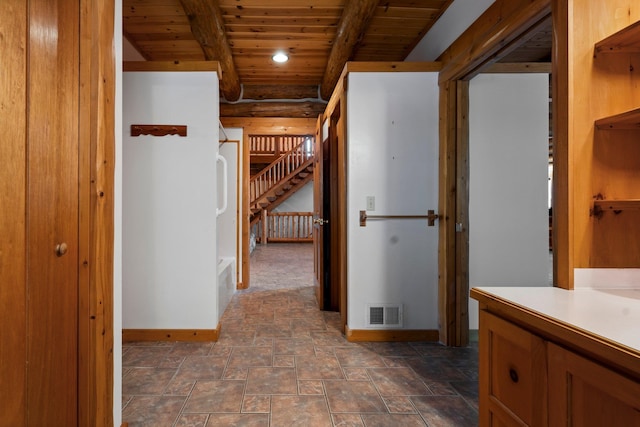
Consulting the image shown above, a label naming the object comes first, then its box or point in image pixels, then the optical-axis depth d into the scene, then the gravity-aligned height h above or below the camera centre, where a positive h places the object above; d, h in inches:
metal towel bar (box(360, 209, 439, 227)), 103.2 -1.6
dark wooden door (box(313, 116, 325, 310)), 137.7 -3.8
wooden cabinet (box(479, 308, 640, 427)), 28.5 -18.6
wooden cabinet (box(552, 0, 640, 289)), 51.0 +11.9
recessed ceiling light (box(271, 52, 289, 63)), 136.3 +69.7
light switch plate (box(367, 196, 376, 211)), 103.7 +3.0
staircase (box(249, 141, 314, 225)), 394.0 +45.0
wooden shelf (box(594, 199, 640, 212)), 48.5 +1.2
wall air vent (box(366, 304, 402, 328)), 104.5 -34.8
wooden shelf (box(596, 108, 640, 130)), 45.9 +14.3
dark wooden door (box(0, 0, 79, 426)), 37.1 -0.5
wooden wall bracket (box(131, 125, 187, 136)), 100.0 +26.7
